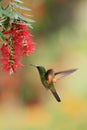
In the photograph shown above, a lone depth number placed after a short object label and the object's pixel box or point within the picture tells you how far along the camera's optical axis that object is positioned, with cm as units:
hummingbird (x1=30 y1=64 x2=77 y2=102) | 517
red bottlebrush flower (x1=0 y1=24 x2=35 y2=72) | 467
